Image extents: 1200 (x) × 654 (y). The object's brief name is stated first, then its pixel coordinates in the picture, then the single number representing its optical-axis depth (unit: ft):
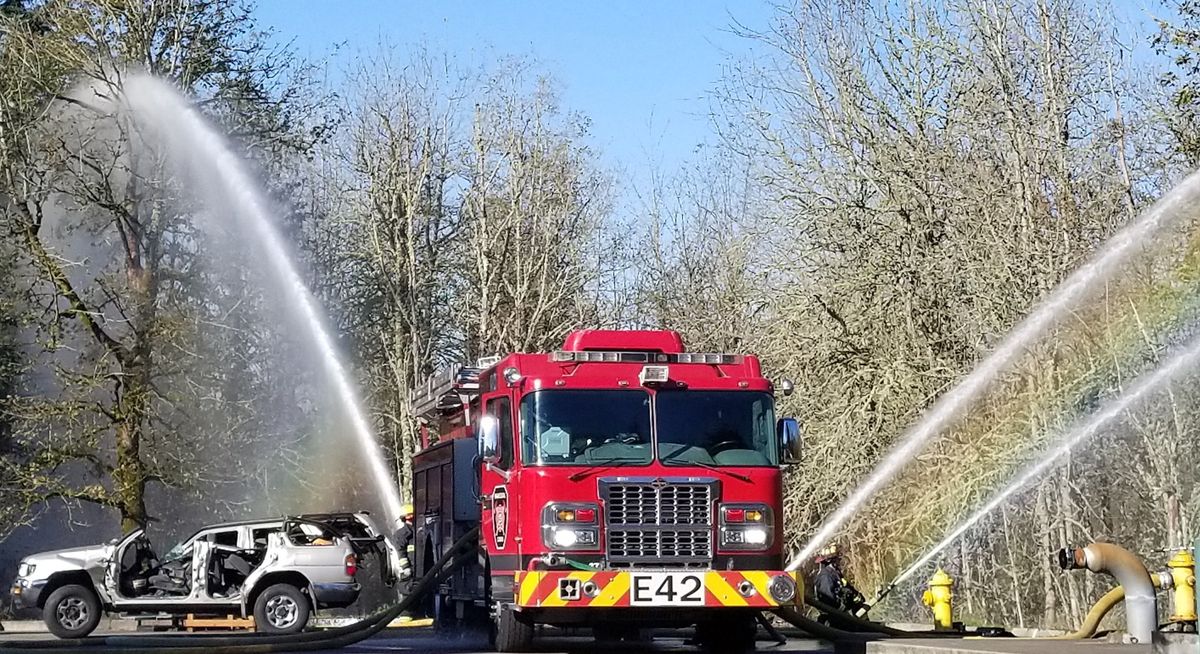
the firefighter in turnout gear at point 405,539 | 81.35
